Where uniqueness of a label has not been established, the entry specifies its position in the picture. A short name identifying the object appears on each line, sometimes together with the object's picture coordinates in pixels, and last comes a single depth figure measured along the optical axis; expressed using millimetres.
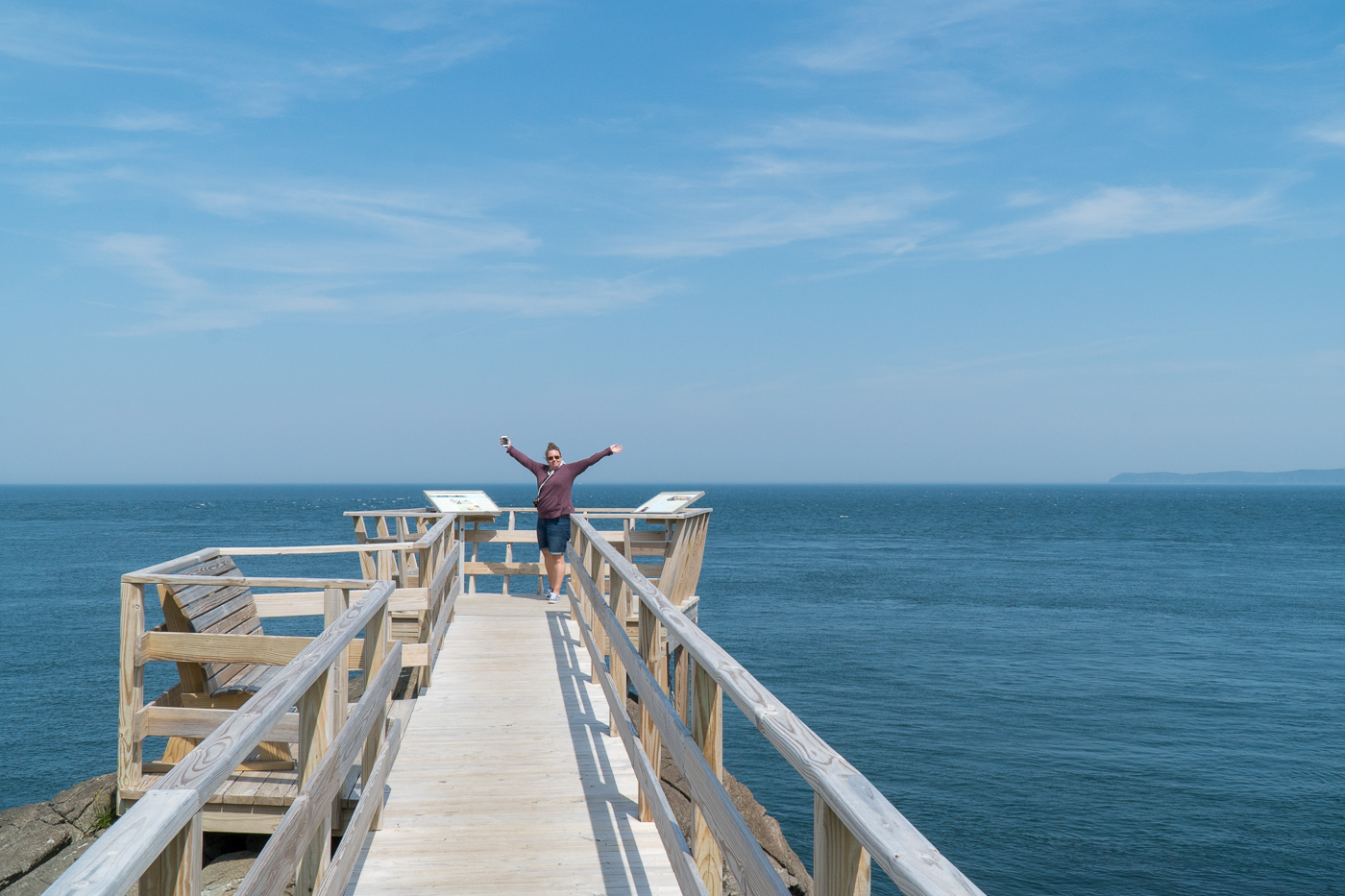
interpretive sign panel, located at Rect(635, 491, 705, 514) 12445
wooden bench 6508
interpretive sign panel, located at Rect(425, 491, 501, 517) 12773
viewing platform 1936
